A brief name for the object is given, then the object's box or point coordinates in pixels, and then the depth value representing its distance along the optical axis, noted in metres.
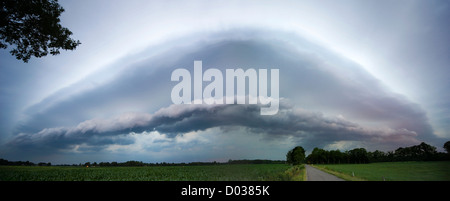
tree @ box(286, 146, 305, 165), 132.25
